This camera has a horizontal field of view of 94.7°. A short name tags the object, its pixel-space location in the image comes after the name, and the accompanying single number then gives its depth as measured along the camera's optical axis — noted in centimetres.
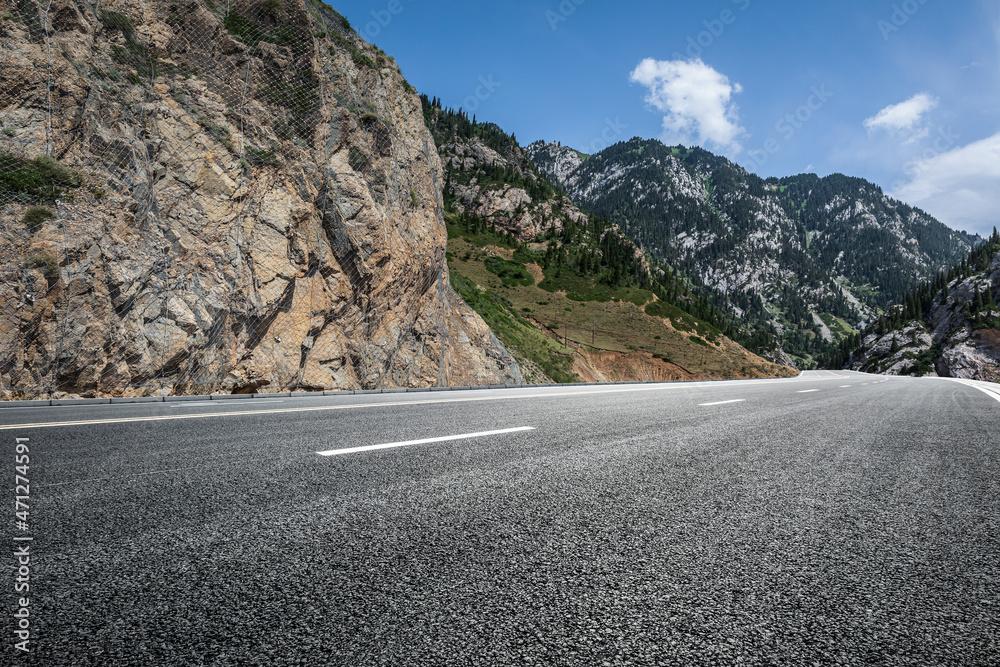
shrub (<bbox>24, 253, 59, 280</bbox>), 1122
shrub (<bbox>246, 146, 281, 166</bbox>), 1656
